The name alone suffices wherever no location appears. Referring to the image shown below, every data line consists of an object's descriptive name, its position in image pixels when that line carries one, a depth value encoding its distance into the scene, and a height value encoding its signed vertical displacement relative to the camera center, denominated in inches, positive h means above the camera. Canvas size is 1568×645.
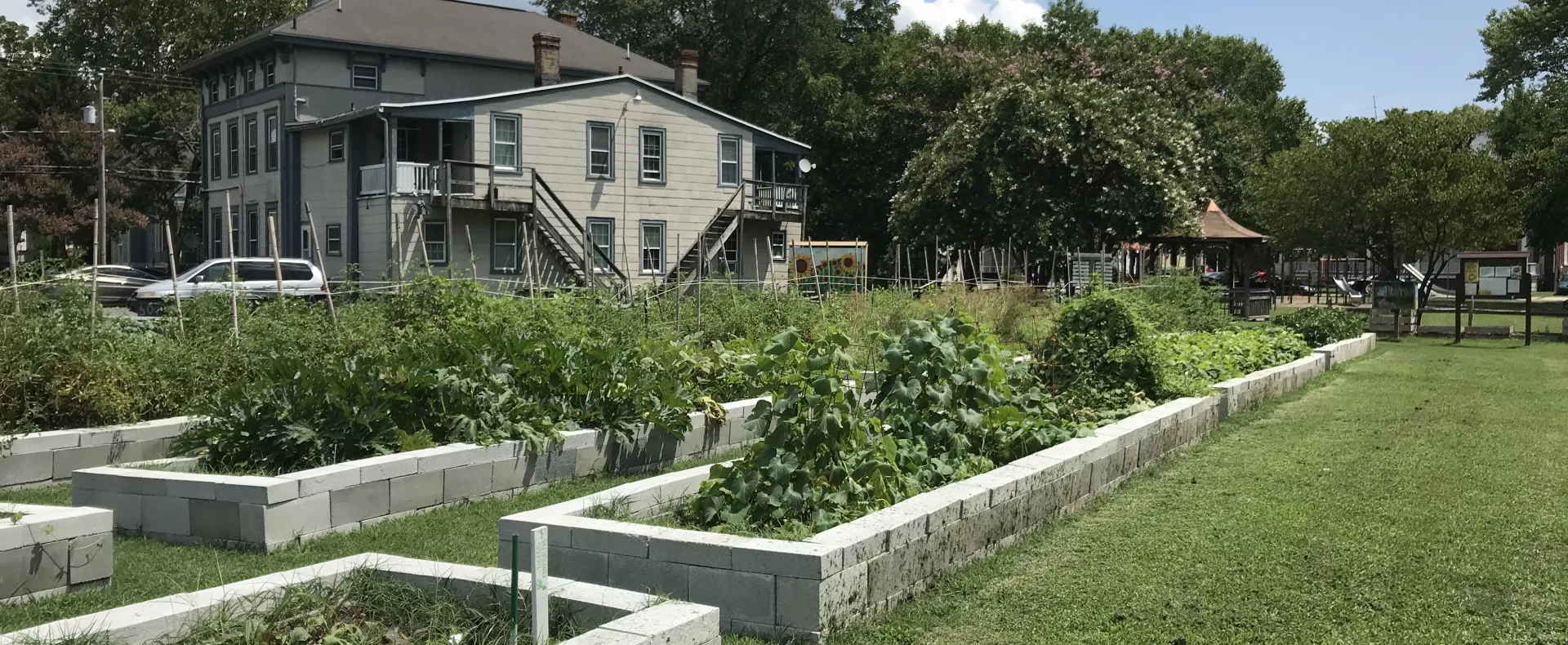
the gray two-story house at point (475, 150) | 1228.5 +123.2
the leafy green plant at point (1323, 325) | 786.2 -39.0
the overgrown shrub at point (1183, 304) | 687.1 -22.6
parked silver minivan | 995.3 -12.1
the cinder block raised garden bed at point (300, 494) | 265.9 -52.2
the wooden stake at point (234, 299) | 413.7 -11.3
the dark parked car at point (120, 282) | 1144.8 -15.5
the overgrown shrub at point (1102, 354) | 416.5 -30.1
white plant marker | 148.7 -38.9
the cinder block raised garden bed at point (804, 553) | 202.7 -50.8
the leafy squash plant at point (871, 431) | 236.1 -36.2
